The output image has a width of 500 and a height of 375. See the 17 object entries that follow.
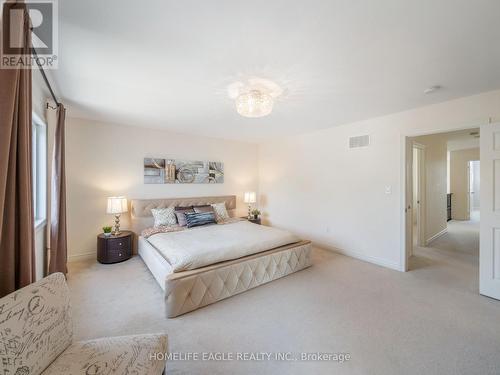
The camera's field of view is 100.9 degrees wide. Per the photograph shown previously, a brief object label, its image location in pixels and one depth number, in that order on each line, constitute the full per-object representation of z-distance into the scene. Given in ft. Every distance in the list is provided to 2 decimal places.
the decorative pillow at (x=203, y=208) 13.79
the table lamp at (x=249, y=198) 16.89
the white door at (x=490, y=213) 7.83
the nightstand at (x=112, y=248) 10.91
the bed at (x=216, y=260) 7.16
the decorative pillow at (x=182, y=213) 12.69
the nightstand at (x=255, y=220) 16.61
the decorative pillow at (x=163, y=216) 12.60
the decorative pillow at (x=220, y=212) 14.49
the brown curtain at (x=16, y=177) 3.42
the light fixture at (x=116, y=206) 11.30
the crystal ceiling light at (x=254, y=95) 7.25
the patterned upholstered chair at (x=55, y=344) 3.05
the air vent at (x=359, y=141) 11.60
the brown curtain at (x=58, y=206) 8.49
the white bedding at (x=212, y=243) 7.79
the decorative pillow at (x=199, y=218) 12.53
